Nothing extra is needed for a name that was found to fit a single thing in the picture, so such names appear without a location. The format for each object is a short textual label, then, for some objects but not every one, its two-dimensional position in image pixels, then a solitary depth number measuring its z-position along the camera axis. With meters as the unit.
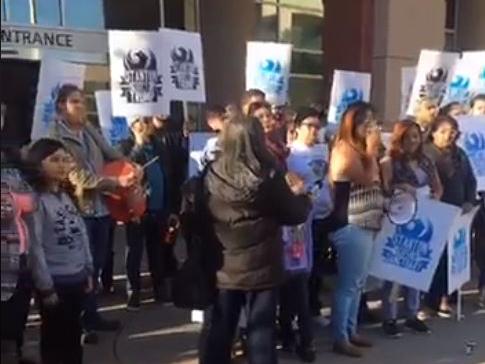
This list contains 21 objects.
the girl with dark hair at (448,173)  7.32
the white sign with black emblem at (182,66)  7.76
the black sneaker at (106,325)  6.78
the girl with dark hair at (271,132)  5.98
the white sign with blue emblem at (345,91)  8.82
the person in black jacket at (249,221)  4.86
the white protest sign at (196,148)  7.09
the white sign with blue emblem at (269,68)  8.50
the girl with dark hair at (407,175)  6.75
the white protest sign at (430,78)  8.86
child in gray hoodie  4.77
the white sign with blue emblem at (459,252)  7.23
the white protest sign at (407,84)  9.72
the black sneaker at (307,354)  6.18
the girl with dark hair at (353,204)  6.15
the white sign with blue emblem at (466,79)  9.04
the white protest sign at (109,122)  8.27
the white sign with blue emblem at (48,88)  6.83
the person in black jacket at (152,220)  7.57
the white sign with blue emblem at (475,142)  7.83
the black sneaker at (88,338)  6.52
